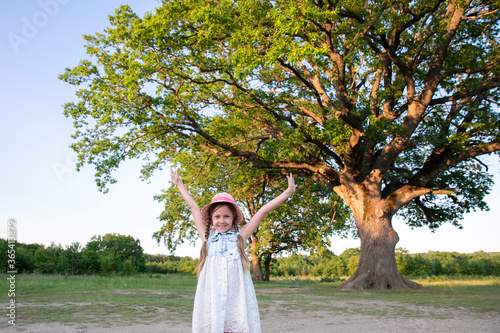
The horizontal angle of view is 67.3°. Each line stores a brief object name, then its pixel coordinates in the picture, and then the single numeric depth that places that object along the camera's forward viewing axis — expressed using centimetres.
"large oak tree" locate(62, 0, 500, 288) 1324
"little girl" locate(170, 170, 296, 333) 321
